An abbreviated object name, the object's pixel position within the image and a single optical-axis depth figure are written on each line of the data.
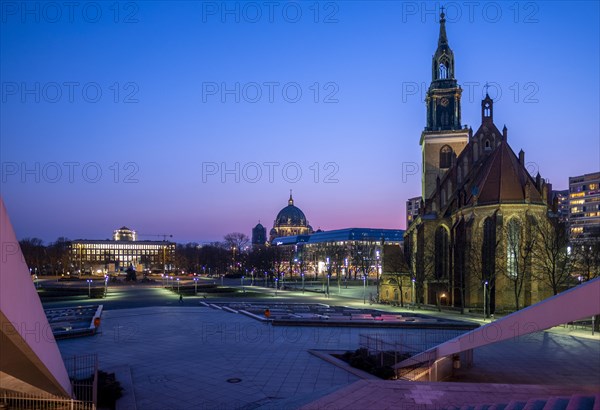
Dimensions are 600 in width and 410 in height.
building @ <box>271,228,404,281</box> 123.12
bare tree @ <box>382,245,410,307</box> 58.19
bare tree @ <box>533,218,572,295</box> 43.72
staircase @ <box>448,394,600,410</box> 10.90
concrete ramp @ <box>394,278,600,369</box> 10.03
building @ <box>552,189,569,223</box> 192.88
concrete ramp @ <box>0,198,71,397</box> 8.66
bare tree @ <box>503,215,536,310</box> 45.90
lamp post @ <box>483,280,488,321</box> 41.01
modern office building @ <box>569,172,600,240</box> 140.62
